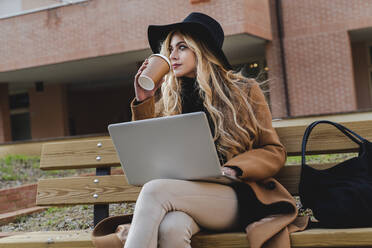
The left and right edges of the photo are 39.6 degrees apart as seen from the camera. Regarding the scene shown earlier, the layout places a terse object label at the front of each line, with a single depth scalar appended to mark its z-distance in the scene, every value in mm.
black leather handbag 2562
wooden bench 2520
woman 2535
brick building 13812
